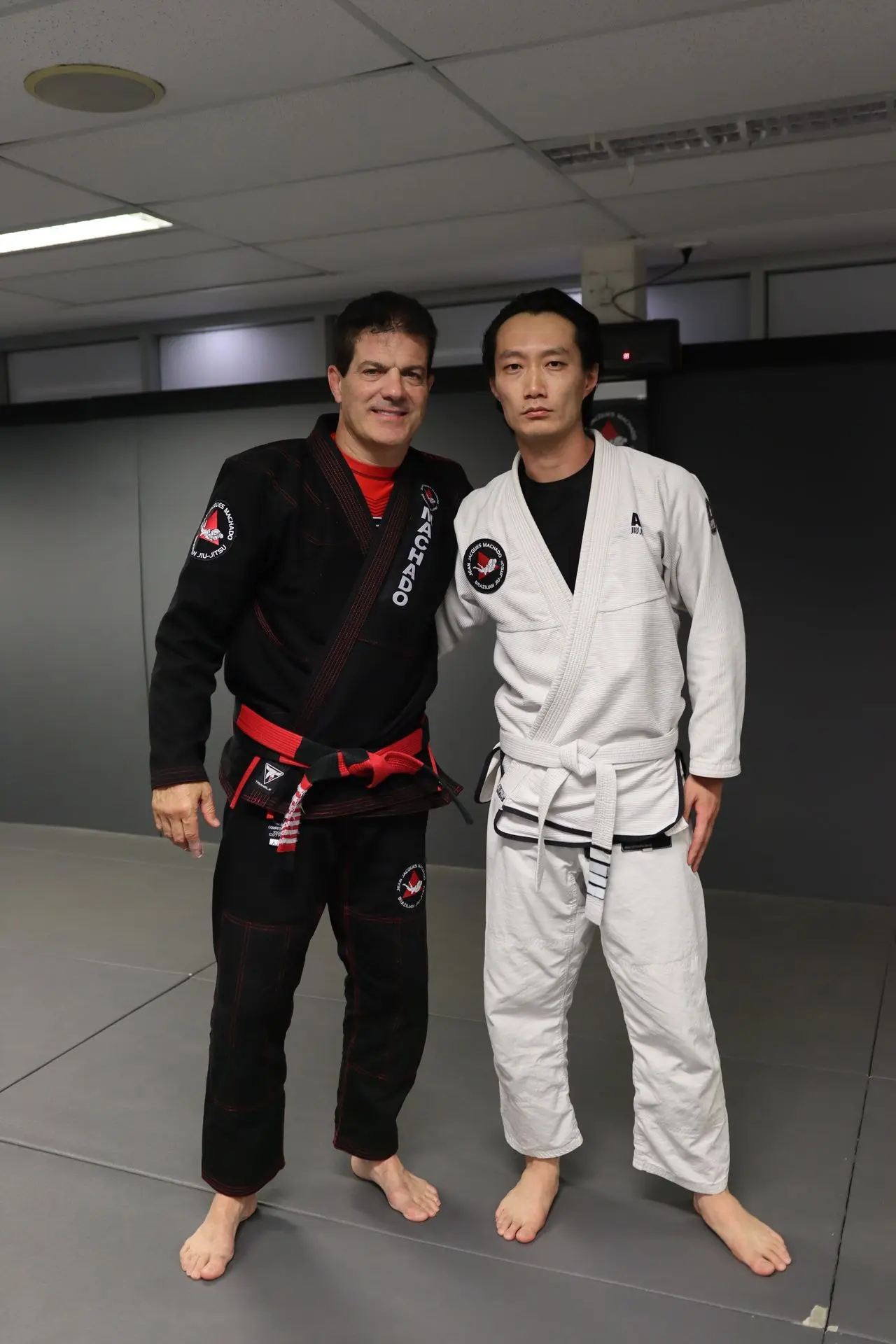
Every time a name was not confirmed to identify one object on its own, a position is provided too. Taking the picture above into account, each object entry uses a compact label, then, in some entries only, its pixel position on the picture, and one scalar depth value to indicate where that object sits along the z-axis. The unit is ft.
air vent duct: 8.34
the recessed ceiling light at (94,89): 7.22
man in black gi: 6.23
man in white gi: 6.24
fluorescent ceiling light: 10.63
